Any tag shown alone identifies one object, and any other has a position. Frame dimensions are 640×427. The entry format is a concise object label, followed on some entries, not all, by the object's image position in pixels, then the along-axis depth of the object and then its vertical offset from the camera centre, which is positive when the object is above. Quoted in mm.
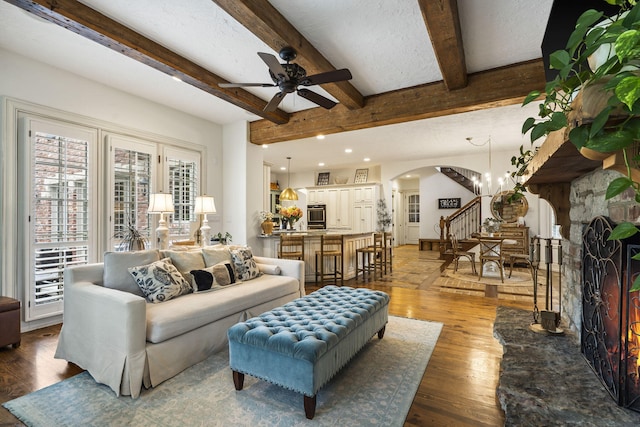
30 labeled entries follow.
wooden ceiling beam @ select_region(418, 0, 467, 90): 2221 +1490
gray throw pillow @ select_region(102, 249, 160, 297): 2672 -473
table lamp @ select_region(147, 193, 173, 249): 3609 +102
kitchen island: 5512 -620
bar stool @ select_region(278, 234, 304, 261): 5370 -494
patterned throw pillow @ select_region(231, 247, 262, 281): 3600 -570
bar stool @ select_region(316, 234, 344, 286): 5466 -701
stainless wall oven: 10297 -39
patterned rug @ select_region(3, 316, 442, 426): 1870 -1226
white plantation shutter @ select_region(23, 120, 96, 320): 3369 +113
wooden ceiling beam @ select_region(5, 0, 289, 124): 2391 +1585
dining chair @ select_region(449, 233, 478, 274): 5963 -748
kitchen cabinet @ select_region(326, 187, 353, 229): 9852 +276
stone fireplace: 1418 -466
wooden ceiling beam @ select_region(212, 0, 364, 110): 2260 +1512
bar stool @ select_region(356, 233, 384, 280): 6000 -857
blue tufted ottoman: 1885 -844
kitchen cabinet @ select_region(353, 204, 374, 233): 9422 -75
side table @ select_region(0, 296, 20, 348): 2795 -960
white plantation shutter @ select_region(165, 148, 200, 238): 4777 +510
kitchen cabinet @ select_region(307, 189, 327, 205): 10336 +639
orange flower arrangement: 6806 +65
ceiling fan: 2592 +1210
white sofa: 2135 -877
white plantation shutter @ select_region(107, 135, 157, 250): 4094 +460
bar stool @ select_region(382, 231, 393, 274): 6441 -677
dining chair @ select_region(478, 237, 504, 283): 5422 -721
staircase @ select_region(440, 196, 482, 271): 8945 -183
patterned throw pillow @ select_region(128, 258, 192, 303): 2709 -576
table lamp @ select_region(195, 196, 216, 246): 4051 +111
